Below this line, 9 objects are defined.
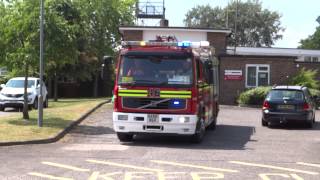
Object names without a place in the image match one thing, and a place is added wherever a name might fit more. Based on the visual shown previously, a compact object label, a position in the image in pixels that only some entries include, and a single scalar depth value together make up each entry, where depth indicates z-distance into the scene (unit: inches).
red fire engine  640.4
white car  1219.9
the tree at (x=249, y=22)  3814.0
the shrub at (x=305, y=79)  1435.8
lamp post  748.6
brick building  1477.6
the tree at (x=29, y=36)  805.9
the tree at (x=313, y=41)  4139.0
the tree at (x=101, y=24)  2146.7
